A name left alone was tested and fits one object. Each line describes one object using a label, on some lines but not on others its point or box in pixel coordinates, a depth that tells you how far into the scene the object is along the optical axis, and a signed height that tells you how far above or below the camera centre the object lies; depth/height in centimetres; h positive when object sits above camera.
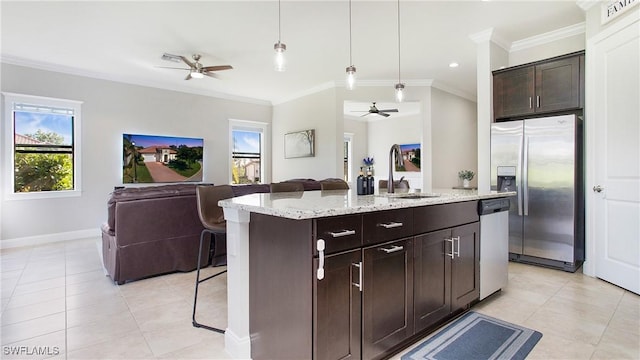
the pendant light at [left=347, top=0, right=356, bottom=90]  274 +92
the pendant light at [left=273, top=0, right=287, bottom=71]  243 +97
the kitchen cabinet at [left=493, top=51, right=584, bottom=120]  339 +107
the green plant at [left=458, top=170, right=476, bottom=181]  589 +4
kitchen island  138 -51
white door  275 +21
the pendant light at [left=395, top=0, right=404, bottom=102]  313 +90
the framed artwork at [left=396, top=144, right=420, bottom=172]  869 +62
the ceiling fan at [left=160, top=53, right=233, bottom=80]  436 +167
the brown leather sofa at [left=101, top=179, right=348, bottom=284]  301 -56
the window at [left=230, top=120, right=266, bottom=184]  708 +64
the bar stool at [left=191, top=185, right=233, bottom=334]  231 -24
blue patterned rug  181 -105
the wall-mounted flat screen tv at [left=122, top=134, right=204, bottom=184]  562 +40
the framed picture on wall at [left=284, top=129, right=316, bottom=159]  634 +76
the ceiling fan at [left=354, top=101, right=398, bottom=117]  637 +142
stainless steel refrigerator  332 -9
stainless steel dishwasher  242 -56
